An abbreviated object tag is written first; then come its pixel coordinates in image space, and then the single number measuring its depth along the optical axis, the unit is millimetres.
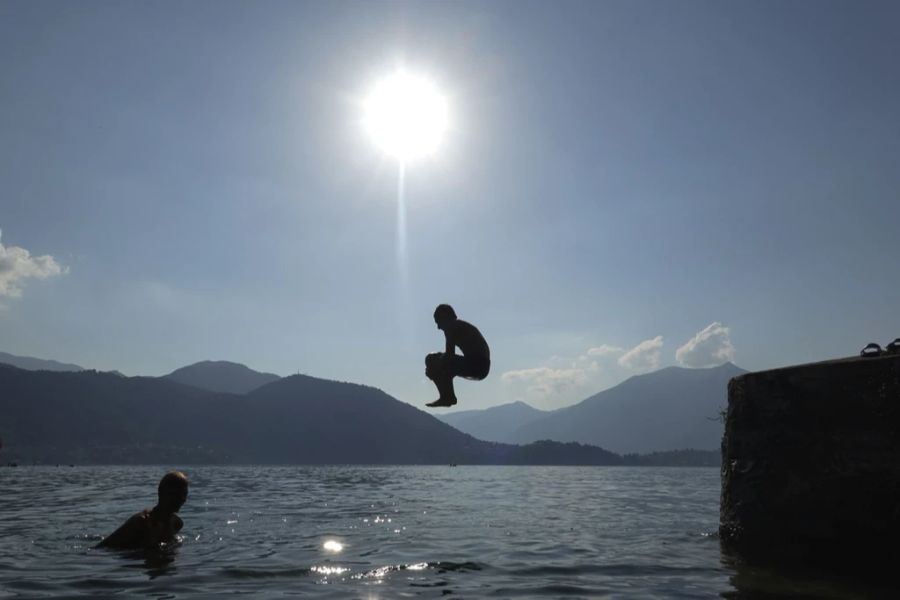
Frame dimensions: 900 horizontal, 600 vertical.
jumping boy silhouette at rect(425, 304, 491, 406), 8062
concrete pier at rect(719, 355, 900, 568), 9148
